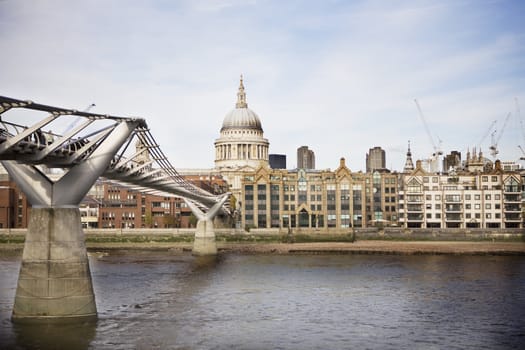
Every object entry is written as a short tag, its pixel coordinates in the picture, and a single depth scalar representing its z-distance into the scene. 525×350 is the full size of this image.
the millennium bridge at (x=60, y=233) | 46.03
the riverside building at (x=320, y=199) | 153.25
